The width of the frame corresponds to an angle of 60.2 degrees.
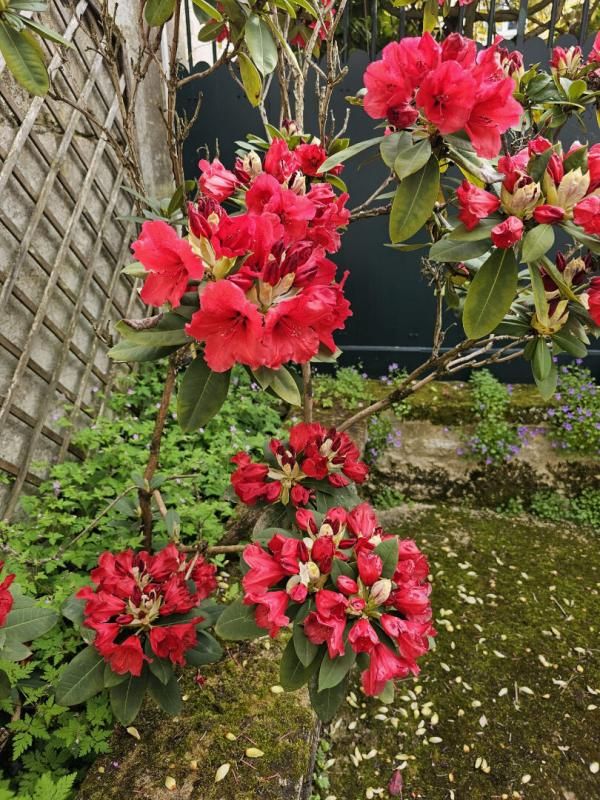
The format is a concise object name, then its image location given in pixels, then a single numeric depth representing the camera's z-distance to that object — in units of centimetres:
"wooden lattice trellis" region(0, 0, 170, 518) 202
